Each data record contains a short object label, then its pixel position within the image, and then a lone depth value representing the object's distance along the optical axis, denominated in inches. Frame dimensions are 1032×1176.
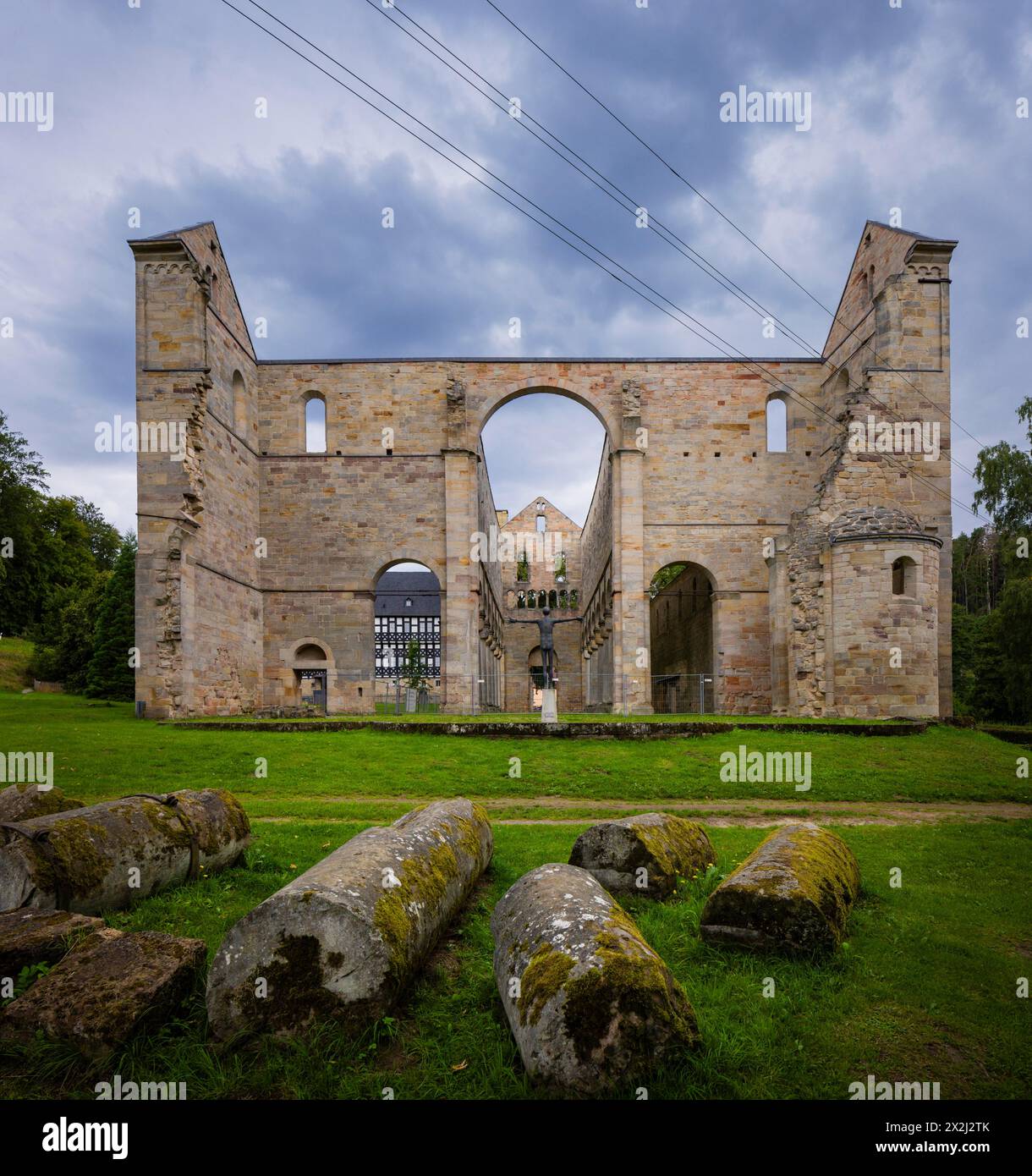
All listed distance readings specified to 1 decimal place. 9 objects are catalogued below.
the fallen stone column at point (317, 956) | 128.7
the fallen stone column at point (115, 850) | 179.2
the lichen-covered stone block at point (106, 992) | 124.0
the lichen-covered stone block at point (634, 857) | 212.1
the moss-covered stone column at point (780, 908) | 165.3
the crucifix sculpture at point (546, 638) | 655.6
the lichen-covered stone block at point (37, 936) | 144.8
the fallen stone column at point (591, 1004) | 110.8
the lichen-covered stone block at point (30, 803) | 242.5
